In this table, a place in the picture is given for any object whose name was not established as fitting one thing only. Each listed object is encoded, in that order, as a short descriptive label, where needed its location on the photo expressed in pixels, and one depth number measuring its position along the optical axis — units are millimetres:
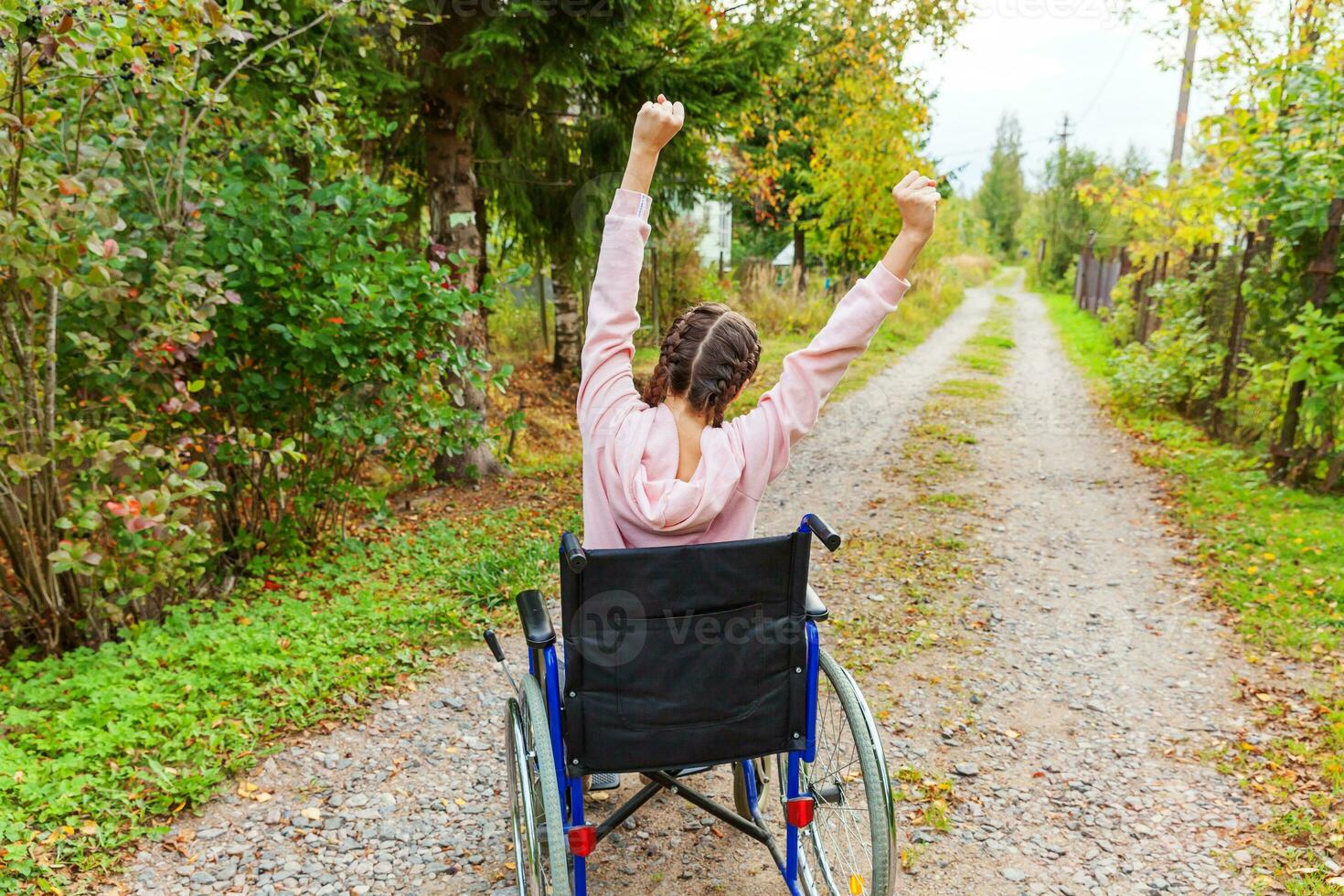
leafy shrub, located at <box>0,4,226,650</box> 2977
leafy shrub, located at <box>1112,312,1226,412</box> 8219
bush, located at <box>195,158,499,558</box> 4117
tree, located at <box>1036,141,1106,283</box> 33750
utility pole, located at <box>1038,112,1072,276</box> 35625
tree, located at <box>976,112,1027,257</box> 61219
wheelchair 1872
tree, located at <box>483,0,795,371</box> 6105
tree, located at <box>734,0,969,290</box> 11875
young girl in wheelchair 1952
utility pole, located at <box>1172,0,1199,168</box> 8453
